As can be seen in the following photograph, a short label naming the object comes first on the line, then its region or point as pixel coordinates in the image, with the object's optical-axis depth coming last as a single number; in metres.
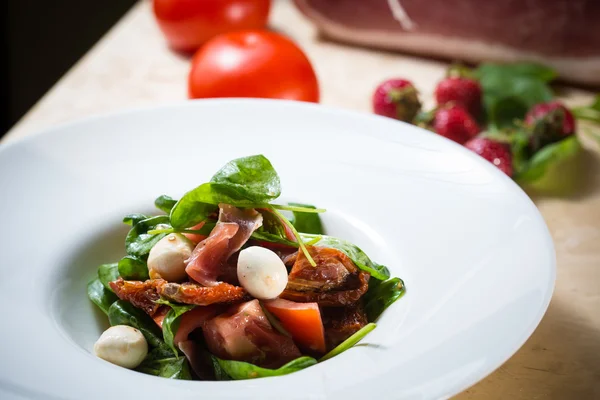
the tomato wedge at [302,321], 1.18
